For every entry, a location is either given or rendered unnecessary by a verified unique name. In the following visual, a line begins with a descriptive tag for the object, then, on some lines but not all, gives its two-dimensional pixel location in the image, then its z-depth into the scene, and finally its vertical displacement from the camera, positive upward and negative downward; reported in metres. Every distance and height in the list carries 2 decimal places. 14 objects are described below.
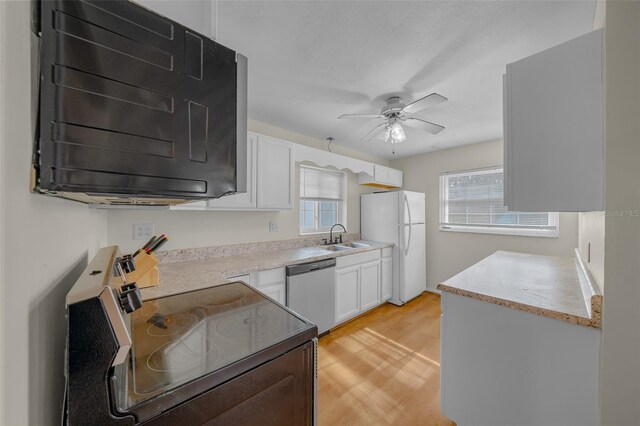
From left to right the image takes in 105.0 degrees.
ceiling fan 2.06 +0.84
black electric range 0.47 -0.41
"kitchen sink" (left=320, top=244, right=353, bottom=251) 3.34 -0.48
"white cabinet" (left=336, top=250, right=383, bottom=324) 2.86 -0.90
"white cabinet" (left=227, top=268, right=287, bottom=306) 2.08 -0.62
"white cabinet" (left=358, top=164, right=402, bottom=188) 3.83 +0.56
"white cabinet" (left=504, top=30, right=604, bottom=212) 1.03 +0.39
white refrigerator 3.53 -0.29
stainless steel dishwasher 2.32 -0.79
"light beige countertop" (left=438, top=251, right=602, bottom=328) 1.12 -0.45
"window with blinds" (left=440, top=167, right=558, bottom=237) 3.21 +0.04
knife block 1.32 -0.33
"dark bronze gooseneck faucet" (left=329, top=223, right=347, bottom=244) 3.52 -0.39
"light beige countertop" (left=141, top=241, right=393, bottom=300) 1.40 -0.46
